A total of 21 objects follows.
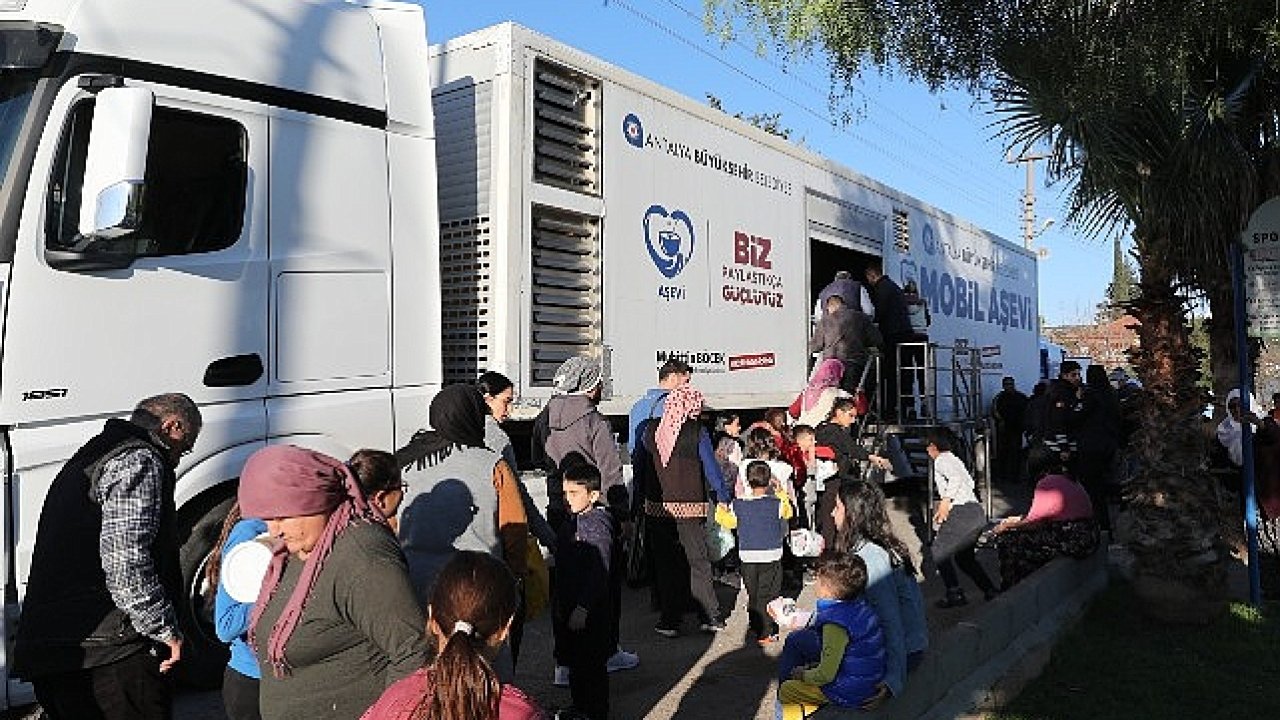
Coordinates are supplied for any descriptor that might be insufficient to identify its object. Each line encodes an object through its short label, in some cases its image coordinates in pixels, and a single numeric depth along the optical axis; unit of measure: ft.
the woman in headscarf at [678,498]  20.86
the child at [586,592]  15.60
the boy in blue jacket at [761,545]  20.61
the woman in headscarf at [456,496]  12.07
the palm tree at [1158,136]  21.91
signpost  22.36
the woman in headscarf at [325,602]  8.60
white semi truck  13.75
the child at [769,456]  24.52
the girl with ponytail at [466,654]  7.02
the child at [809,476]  27.94
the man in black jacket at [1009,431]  53.52
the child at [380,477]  11.36
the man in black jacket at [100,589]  10.57
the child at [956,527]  23.95
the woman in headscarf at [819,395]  30.55
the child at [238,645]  10.28
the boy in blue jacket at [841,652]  13.53
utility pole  160.15
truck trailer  20.65
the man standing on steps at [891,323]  38.52
